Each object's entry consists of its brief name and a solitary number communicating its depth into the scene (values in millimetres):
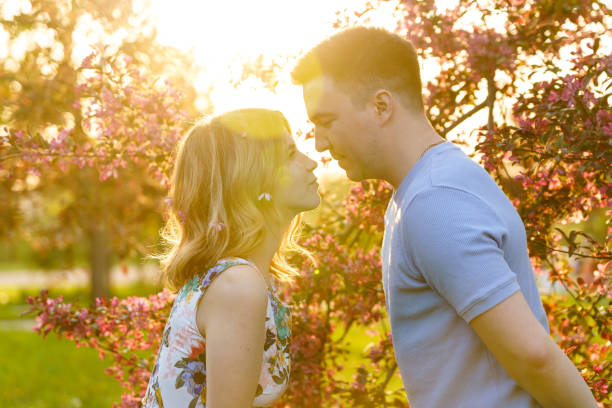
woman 1942
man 1504
